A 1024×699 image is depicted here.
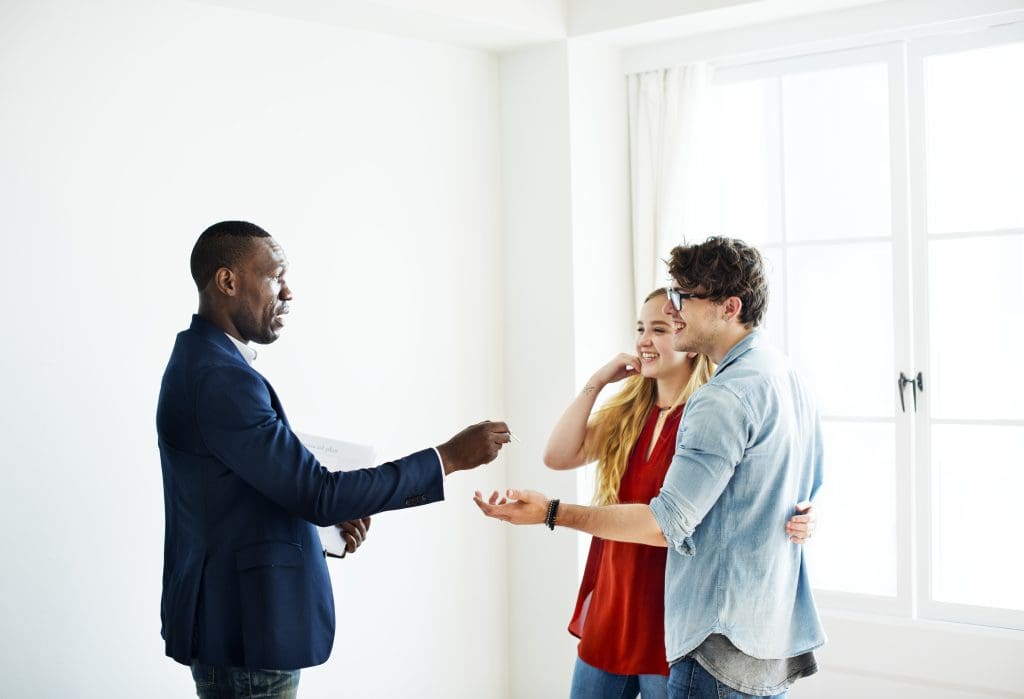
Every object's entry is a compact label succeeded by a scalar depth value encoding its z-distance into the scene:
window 3.06
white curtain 3.42
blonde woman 2.23
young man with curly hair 1.88
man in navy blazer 1.80
